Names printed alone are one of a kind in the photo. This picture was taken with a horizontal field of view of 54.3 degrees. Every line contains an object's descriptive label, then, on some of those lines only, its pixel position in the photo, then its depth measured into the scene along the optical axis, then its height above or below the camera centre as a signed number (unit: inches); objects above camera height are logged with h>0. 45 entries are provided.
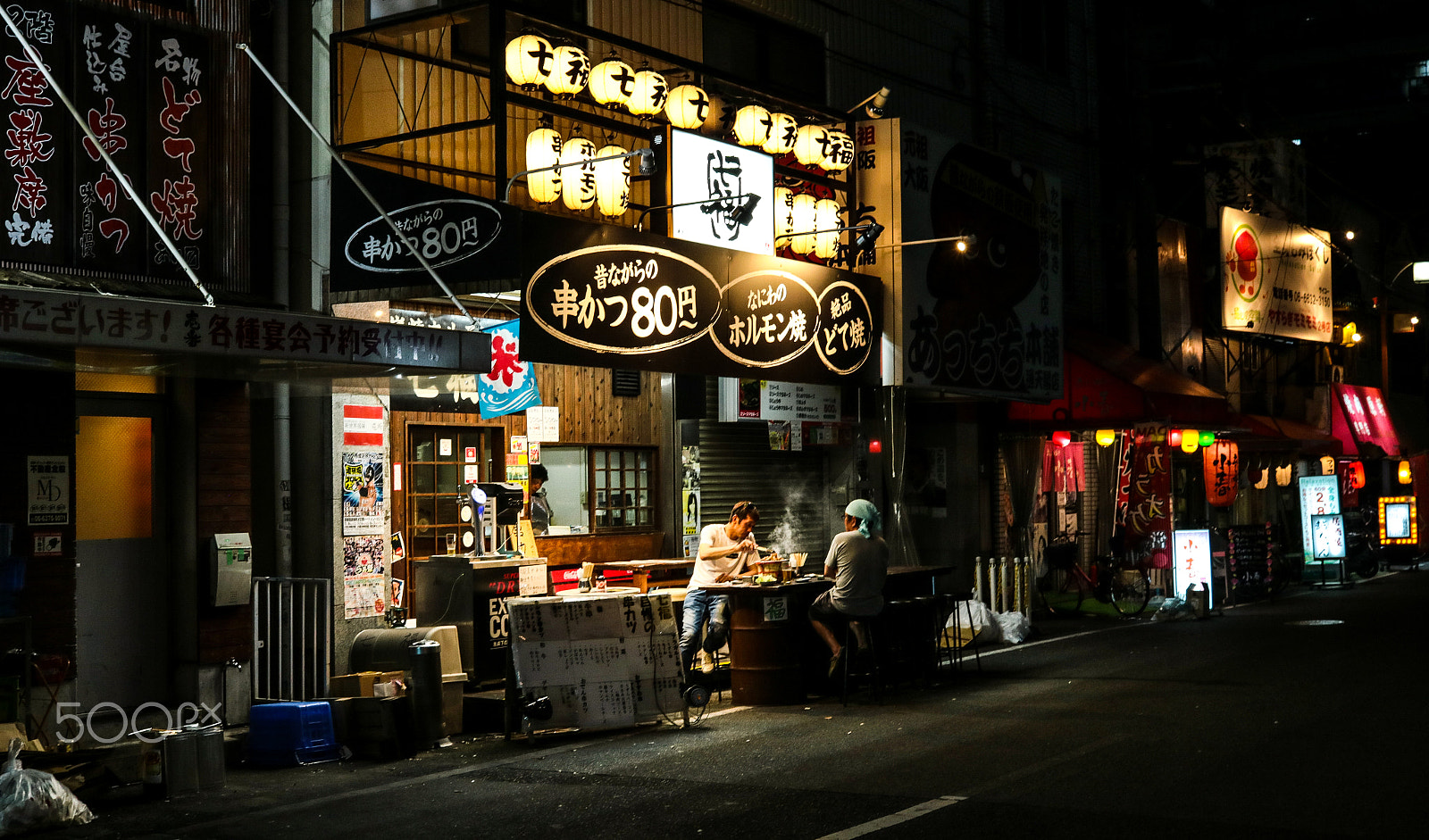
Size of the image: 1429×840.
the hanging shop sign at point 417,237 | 486.3 +95.1
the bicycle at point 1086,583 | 888.3 -59.9
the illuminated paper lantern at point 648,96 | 582.9 +170.9
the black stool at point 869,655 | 526.6 -58.5
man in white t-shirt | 558.3 -27.4
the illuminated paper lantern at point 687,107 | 607.8 +172.4
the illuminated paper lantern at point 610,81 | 571.5 +172.9
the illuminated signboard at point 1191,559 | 869.8 -41.8
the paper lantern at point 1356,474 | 1379.2 +15.0
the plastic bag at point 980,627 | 721.6 -68.1
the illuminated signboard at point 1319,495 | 1141.1 -4.9
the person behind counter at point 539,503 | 604.1 +0.1
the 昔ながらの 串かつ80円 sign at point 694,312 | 507.5 +78.8
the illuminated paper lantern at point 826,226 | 712.4 +140.2
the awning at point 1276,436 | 1119.6 +44.9
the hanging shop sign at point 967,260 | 737.6 +135.0
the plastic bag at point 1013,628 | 730.2 -69.8
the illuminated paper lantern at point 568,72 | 542.0 +169.0
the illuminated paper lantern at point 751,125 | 666.2 +179.6
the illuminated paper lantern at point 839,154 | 717.9 +179.2
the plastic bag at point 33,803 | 339.6 -71.7
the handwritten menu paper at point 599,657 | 460.4 -52.2
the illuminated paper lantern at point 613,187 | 559.5 +127.6
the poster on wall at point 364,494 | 517.7 +4.9
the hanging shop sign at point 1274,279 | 1170.6 +186.9
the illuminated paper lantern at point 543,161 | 536.4 +132.1
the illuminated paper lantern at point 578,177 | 546.6 +128.8
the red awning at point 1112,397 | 895.7 +63.0
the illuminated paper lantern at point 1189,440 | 996.6 +37.2
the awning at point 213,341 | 338.0 +45.7
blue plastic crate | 426.6 -69.8
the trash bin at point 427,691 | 449.4 -60.0
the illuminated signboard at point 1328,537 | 1099.9 -37.9
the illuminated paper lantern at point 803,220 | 695.7 +139.8
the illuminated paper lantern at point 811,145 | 703.1 +179.4
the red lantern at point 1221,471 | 1108.5 +16.3
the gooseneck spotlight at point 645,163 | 518.3 +126.7
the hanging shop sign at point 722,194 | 587.8 +133.4
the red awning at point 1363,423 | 1341.0 +65.4
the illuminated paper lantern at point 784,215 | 688.4 +141.5
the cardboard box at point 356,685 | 449.4 -57.5
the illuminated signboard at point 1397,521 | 1251.2 -29.7
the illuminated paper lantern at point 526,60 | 529.7 +169.0
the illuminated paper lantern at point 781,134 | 680.4 +179.9
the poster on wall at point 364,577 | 517.7 -26.3
